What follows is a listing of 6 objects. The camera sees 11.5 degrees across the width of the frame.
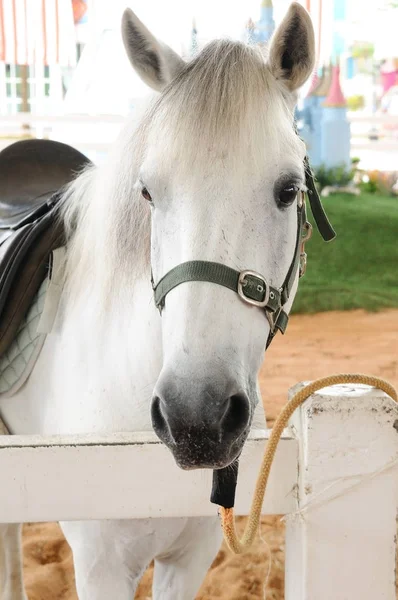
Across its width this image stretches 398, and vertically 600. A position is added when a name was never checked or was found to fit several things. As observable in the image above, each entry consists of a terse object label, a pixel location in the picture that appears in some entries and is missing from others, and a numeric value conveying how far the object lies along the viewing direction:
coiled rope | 2.39
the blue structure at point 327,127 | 15.51
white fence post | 2.37
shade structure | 15.43
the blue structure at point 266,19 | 14.70
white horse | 2.38
